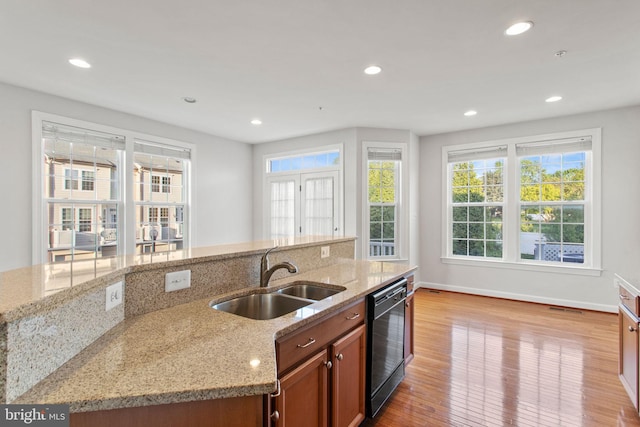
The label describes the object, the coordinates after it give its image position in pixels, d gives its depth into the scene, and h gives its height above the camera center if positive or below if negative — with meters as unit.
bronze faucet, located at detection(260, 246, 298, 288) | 1.90 -0.35
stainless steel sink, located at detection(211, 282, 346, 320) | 1.79 -0.53
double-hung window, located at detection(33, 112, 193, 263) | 3.67 +0.30
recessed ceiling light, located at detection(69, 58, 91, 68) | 2.84 +1.37
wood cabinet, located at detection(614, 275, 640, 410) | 2.01 -0.84
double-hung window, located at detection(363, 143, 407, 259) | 5.16 +0.21
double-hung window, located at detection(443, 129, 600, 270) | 4.41 +0.20
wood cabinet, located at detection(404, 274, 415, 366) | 2.53 -0.88
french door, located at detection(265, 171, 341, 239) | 5.38 +0.17
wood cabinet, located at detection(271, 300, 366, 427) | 1.31 -0.76
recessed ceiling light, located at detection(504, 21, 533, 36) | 2.26 +1.36
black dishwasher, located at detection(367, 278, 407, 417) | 1.98 -0.88
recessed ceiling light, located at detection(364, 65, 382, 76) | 2.99 +1.38
